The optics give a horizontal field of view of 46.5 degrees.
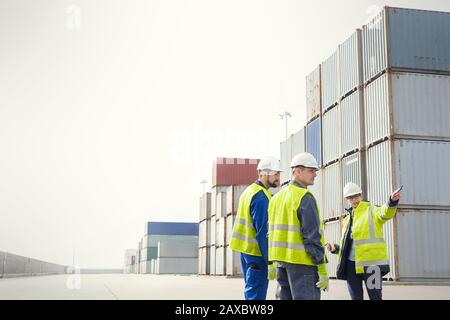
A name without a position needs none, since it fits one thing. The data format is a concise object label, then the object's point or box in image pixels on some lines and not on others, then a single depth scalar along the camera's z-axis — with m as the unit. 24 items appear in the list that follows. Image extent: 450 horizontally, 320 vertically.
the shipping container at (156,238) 75.81
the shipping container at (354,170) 18.20
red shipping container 45.97
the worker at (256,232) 5.59
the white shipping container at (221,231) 38.78
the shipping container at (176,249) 65.06
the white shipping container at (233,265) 35.22
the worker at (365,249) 6.28
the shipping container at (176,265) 63.66
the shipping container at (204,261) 46.15
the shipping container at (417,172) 16.61
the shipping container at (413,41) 17.36
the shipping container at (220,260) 38.66
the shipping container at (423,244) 16.03
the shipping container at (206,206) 47.02
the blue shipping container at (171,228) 76.19
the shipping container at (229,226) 36.47
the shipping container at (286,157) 26.19
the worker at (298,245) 4.47
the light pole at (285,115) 35.42
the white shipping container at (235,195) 36.03
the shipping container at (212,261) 42.28
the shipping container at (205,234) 46.50
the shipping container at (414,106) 16.97
